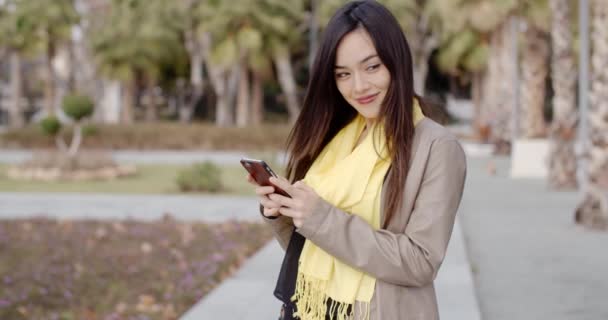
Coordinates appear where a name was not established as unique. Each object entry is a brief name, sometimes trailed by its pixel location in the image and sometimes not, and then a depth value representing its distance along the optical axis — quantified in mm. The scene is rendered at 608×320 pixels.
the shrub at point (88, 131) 19094
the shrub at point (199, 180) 14766
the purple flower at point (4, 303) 6071
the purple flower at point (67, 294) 6414
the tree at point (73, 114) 17953
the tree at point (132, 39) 40000
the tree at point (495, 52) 25781
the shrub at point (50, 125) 18375
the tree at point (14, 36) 36781
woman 2021
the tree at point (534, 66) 22438
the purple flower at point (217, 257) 7963
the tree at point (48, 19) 36000
